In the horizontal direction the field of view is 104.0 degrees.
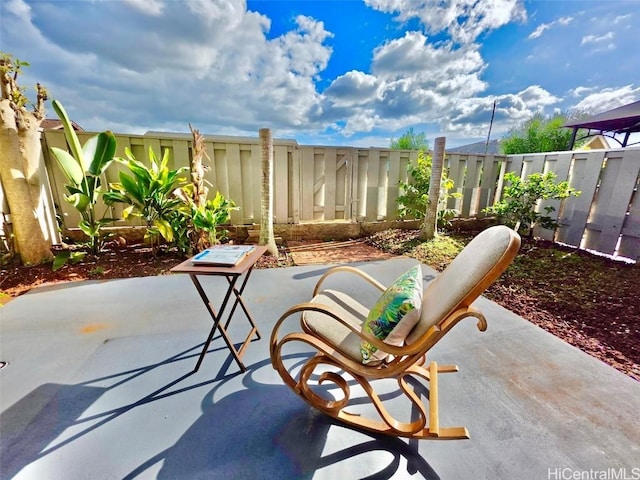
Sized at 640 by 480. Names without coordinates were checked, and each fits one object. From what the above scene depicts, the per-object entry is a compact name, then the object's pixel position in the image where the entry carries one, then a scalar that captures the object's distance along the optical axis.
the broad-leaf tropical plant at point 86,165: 3.01
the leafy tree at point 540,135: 10.52
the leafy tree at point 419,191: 4.76
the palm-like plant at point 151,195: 3.15
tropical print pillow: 1.18
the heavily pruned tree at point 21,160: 2.80
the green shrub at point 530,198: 4.02
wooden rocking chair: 1.10
